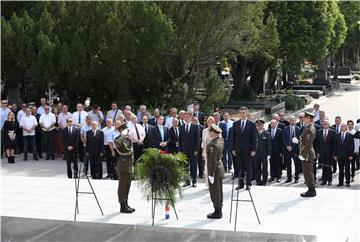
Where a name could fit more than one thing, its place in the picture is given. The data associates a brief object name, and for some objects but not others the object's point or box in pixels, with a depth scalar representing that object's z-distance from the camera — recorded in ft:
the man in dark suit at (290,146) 55.21
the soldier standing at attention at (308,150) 46.21
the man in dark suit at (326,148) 54.60
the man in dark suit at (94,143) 55.62
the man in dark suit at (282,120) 58.98
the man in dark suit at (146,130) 55.72
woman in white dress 40.40
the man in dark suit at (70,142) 56.39
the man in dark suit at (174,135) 55.31
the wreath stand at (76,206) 42.04
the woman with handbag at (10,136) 64.54
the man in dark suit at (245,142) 49.70
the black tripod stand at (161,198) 38.60
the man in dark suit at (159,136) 55.26
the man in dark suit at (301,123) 56.65
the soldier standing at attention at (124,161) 41.16
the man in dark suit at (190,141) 52.75
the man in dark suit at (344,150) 53.78
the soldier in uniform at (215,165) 39.24
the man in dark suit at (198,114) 62.90
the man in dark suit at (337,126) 56.24
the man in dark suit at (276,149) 55.72
